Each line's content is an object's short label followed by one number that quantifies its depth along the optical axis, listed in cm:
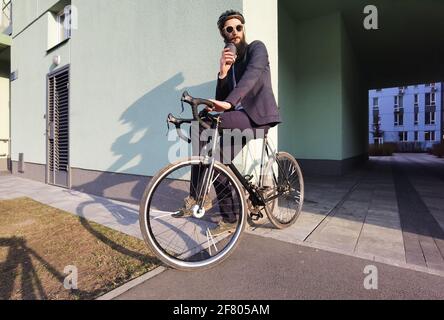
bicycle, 175
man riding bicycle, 201
